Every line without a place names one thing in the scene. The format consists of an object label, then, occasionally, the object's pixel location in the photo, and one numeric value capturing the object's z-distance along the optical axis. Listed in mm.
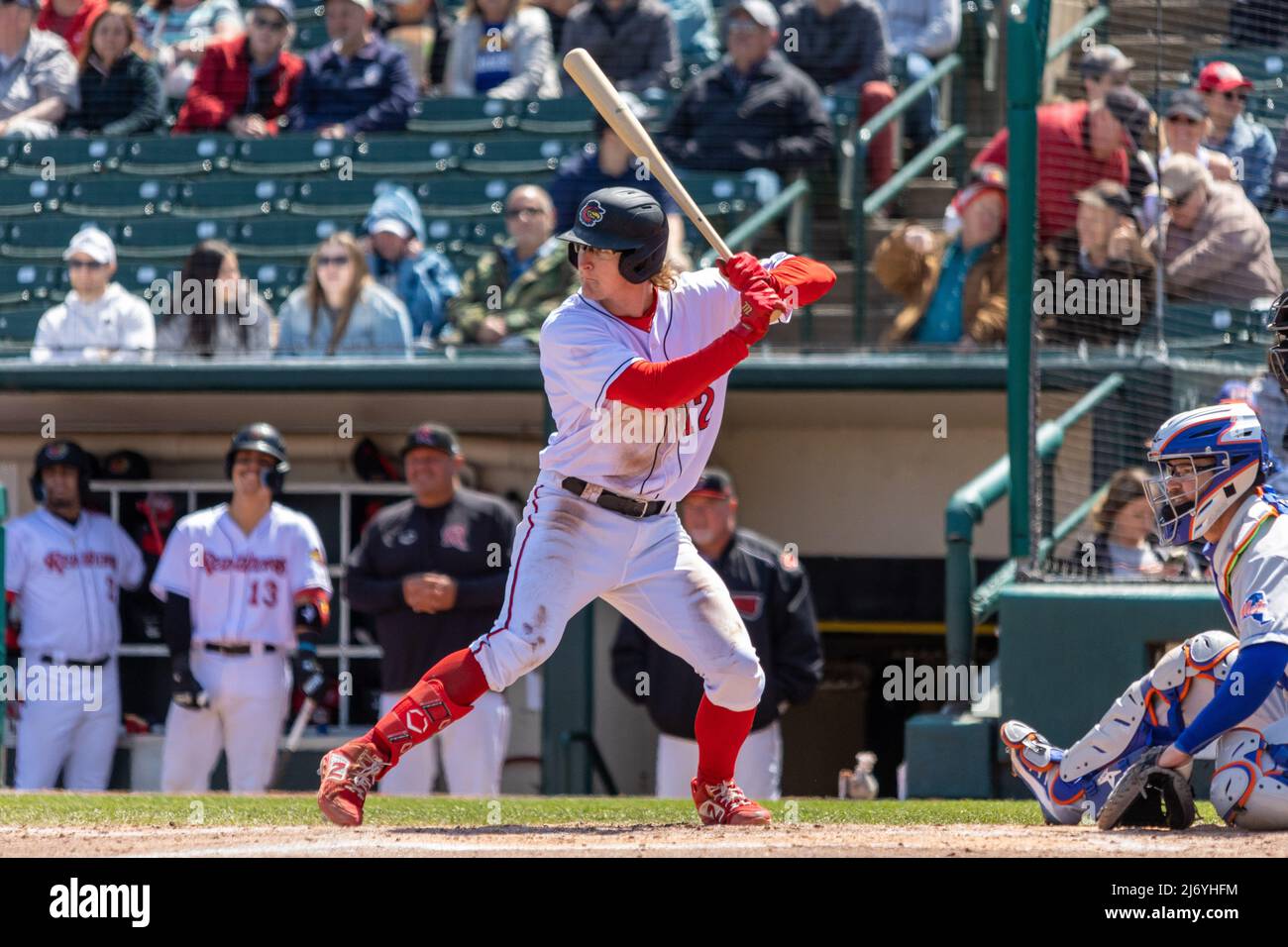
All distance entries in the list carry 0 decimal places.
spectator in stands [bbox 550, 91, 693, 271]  17125
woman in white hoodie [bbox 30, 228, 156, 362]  17406
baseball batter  8844
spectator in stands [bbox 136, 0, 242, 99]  22516
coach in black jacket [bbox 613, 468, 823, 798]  14570
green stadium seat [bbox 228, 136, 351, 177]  19891
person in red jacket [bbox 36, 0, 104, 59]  23031
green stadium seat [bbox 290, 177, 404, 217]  19250
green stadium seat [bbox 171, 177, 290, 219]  19734
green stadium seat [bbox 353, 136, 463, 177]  19562
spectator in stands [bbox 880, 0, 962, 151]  19016
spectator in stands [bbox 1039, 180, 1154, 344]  14992
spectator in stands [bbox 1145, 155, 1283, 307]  14922
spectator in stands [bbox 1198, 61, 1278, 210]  15555
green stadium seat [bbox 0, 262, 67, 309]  19297
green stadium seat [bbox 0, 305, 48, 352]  18875
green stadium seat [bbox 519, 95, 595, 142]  19422
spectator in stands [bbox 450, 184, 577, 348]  16672
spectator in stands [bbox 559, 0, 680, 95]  19578
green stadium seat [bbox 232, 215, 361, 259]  18984
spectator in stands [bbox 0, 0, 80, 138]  21656
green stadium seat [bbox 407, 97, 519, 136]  19984
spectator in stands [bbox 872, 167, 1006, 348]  15914
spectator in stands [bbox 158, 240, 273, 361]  17062
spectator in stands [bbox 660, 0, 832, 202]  17828
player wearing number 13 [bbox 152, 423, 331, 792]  15469
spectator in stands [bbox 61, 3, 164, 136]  21094
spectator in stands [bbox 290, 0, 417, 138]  20187
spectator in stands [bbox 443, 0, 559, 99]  20406
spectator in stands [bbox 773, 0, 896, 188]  18875
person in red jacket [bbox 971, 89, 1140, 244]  15500
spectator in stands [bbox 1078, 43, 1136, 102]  16031
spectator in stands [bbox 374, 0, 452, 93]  21797
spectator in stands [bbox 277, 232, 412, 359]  16812
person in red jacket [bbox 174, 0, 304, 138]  21000
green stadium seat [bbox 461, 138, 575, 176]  19094
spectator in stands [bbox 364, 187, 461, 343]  17547
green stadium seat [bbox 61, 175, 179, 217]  20250
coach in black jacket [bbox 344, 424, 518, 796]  15172
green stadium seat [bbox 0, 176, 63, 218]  20375
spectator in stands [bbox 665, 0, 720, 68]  21000
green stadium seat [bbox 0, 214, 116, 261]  19828
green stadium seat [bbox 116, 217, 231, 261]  19594
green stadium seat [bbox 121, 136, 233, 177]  20531
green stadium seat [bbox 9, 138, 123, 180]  20750
